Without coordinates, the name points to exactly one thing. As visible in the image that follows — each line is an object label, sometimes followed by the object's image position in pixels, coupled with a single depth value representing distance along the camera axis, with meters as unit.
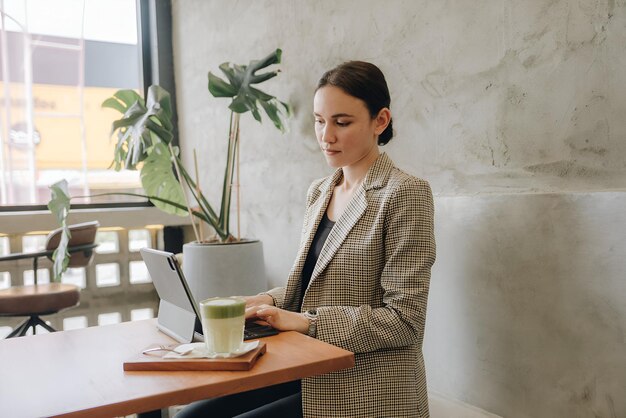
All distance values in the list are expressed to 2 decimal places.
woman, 1.28
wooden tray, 1.01
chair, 2.85
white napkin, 1.05
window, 3.73
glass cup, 1.05
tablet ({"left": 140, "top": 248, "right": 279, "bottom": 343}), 1.20
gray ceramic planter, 2.63
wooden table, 0.88
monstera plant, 2.58
